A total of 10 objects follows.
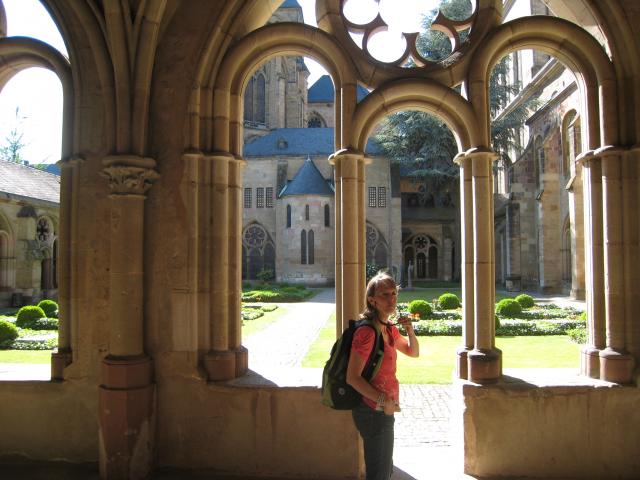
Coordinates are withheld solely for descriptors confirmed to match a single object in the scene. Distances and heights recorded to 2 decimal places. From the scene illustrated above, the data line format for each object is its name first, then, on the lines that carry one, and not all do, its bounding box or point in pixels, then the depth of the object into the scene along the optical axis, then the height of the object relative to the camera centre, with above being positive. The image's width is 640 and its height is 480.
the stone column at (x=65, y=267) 4.25 -0.01
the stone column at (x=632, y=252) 3.99 +0.08
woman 2.67 -0.67
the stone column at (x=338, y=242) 4.17 +0.19
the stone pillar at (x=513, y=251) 26.99 +0.67
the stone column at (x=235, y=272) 4.28 -0.06
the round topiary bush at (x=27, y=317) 13.17 -1.35
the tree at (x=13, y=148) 36.33 +8.73
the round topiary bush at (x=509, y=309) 14.52 -1.33
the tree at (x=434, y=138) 29.09 +7.91
